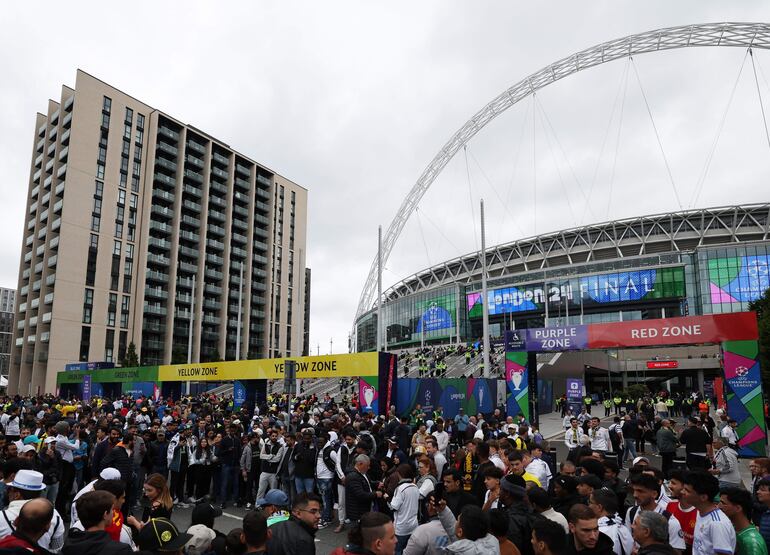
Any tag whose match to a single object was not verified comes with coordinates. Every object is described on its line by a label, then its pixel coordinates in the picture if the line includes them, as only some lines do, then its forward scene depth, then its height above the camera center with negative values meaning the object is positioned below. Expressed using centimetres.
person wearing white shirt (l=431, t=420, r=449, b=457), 1298 -181
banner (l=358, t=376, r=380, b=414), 2362 -133
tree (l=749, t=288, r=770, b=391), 3231 +137
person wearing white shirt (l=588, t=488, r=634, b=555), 485 -142
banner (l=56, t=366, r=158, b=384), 3881 -88
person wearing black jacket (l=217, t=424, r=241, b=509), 1223 -218
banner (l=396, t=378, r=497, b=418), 2594 -146
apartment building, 6981 +1753
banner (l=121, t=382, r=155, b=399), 3828 -184
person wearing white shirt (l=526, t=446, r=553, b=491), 805 -157
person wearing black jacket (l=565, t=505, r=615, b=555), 421 -133
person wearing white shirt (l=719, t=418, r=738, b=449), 1404 -173
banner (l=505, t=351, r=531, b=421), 2269 -79
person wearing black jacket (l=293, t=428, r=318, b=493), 1092 -201
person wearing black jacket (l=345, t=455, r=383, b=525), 802 -189
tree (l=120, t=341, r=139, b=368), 6569 +68
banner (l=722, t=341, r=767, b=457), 1803 -94
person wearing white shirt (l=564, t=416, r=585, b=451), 1470 -193
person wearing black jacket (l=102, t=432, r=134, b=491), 974 -174
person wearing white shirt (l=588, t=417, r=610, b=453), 1459 -203
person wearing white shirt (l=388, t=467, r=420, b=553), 642 -169
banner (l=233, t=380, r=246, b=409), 3075 -172
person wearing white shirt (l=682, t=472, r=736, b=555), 454 -133
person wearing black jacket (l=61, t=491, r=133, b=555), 379 -125
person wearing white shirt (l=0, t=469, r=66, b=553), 488 -126
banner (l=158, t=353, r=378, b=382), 2433 -25
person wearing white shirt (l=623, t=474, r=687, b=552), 505 -129
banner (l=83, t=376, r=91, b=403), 4275 -197
